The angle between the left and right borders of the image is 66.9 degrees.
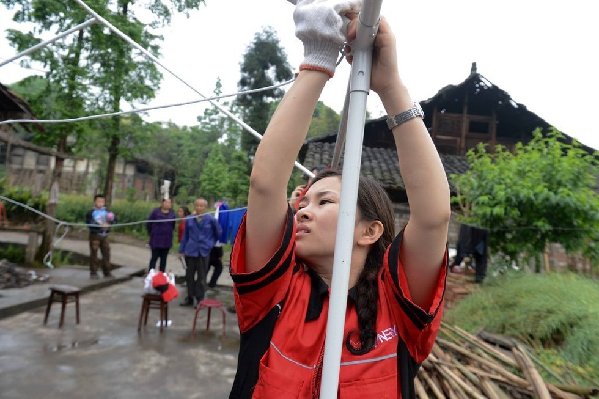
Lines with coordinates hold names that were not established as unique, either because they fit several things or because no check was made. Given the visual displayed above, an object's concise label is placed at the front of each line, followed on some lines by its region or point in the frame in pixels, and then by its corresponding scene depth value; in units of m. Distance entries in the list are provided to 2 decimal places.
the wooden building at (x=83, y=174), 25.00
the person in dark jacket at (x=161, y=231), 7.69
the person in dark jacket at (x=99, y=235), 7.97
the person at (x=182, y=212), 8.28
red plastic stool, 5.21
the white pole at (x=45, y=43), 2.51
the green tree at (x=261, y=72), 17.47
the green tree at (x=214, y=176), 20.22
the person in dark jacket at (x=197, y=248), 6.64
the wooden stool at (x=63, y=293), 5.19
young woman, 0.90
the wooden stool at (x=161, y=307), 5.37
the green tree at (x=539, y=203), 5.84
